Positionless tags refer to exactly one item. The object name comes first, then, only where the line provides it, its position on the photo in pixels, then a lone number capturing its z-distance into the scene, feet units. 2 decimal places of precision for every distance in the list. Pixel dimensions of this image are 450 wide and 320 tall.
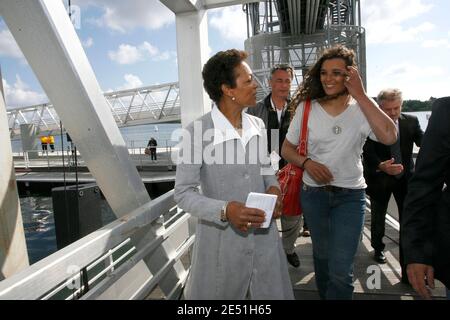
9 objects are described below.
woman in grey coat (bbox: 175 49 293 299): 5.45
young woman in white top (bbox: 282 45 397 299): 6.76
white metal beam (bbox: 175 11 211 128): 11.77
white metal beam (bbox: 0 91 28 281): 7.73
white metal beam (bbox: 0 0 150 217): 5.48
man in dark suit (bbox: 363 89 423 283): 9.90
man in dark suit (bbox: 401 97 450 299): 3.97
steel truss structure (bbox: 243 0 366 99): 48.01
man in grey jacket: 10.41
